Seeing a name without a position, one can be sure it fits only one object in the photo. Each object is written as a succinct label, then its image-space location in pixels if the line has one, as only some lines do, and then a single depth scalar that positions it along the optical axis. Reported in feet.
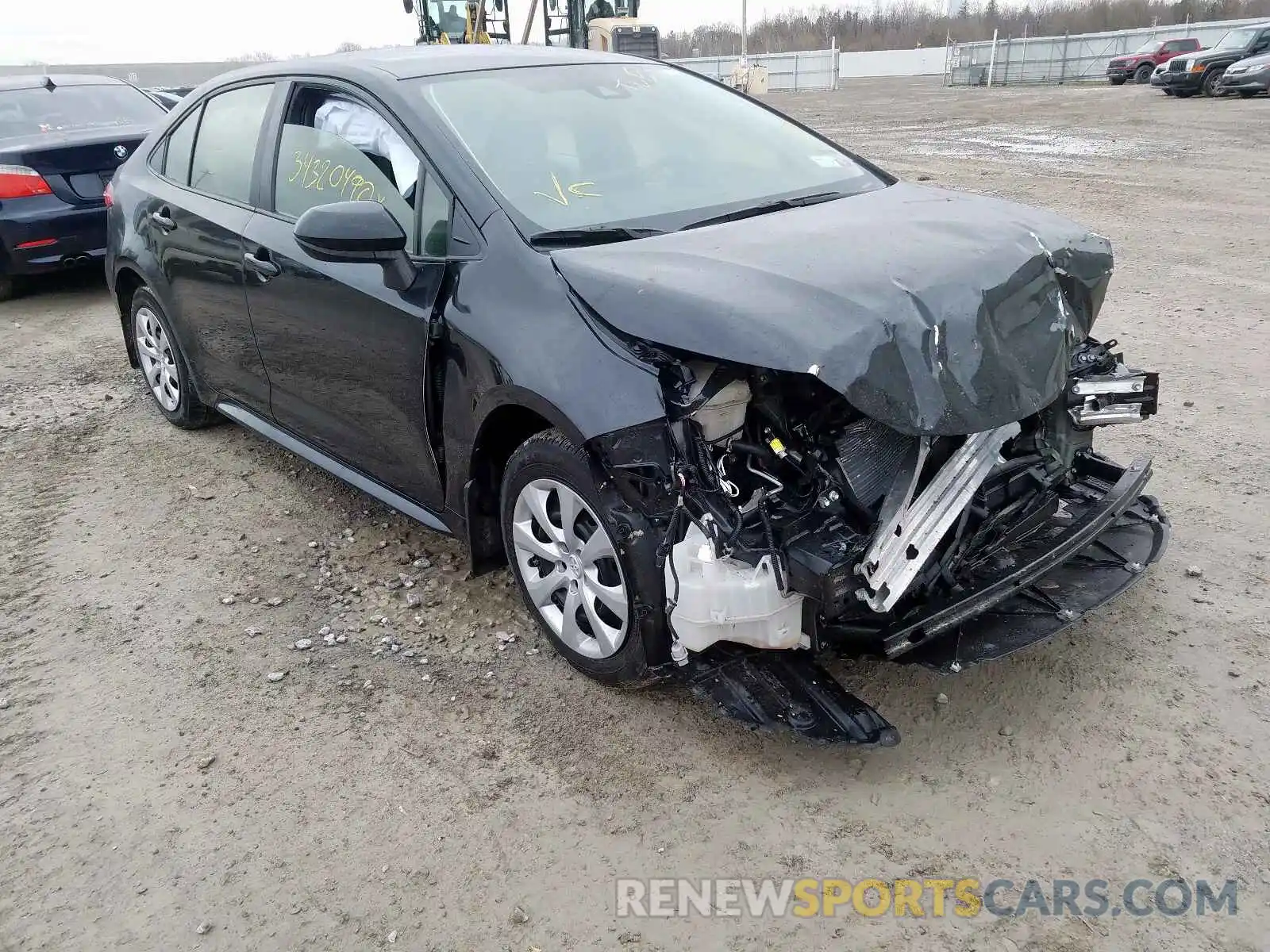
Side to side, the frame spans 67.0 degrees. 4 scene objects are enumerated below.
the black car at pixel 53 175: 24.66
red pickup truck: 98.63
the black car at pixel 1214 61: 71.41
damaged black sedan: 8.13
